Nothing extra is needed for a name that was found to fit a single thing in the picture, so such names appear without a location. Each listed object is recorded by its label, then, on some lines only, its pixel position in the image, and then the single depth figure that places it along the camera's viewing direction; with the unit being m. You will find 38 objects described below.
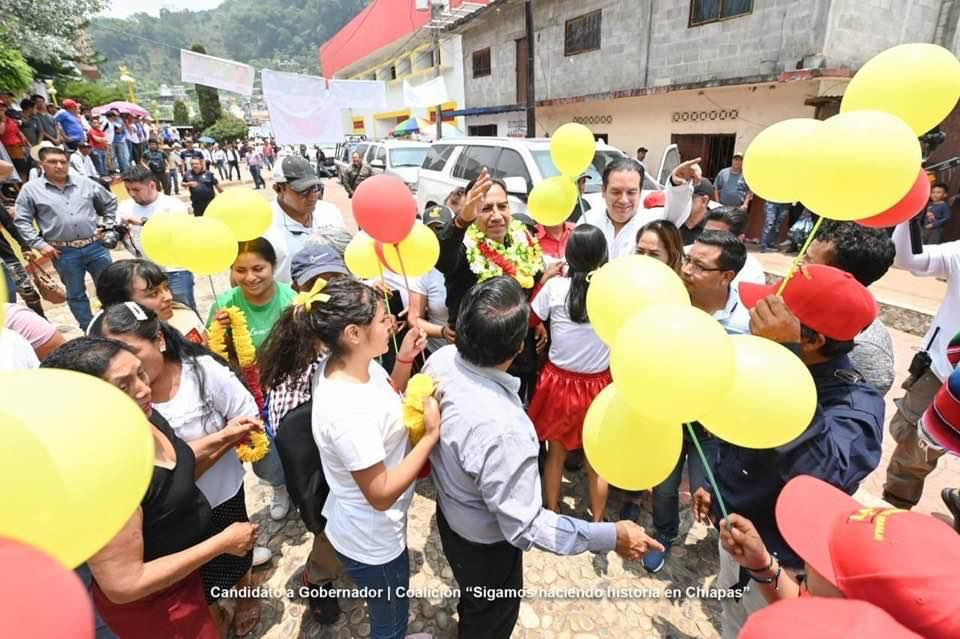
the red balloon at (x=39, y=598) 0.59
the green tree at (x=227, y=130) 30.64
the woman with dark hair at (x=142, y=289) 2.10
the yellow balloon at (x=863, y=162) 1.36
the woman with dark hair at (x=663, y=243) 2.37
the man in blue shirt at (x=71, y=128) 10.40
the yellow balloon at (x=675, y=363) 1.06
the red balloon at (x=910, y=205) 1.75
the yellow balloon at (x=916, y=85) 1.63
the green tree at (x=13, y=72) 9.57
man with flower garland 2.65
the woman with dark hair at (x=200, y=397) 1.64
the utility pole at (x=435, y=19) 15.76
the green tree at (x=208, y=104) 33.09
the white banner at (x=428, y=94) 13.70
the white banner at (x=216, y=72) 8.74
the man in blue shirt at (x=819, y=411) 1.35
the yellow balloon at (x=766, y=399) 1.15
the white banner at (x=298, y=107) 7.74
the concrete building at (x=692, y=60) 7.38
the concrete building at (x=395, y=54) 17.69
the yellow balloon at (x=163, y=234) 2.27
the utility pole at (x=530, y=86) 9.49
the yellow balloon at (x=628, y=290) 1.37
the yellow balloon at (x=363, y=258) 2.60
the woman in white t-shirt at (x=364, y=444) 1.39
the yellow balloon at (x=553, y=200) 3.03
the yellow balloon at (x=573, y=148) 3.02
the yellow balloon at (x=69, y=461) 0.70
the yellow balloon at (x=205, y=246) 2.17
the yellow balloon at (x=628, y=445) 1.31
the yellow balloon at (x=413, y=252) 2.35
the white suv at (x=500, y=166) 5.89
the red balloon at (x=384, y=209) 2.14
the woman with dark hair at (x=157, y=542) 1.19
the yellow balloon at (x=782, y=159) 1.53
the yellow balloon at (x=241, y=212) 2.36
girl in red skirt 2.24
